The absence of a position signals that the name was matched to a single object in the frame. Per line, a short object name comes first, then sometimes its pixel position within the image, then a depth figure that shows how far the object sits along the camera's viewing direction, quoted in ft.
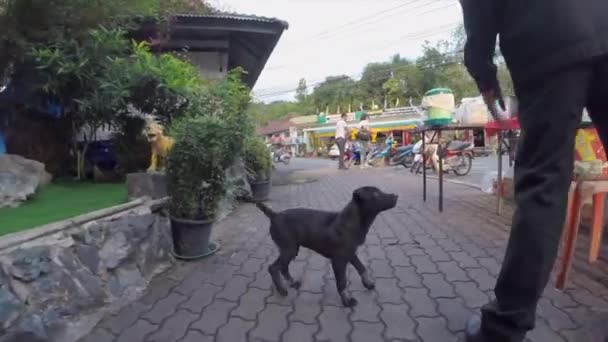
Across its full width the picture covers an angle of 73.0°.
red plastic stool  7.49
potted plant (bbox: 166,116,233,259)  10.03
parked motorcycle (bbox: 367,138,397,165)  51.29
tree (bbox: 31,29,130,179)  12.20
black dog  7.56
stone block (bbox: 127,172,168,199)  10.67
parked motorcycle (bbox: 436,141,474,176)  35.45
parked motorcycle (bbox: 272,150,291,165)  64.26
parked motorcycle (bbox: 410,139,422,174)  38.19
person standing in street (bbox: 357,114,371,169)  47.24
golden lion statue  11.73
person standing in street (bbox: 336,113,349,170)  42.75
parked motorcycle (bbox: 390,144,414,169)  45.76
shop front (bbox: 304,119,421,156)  88.48
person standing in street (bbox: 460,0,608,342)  4.42
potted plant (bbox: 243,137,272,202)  20.36
